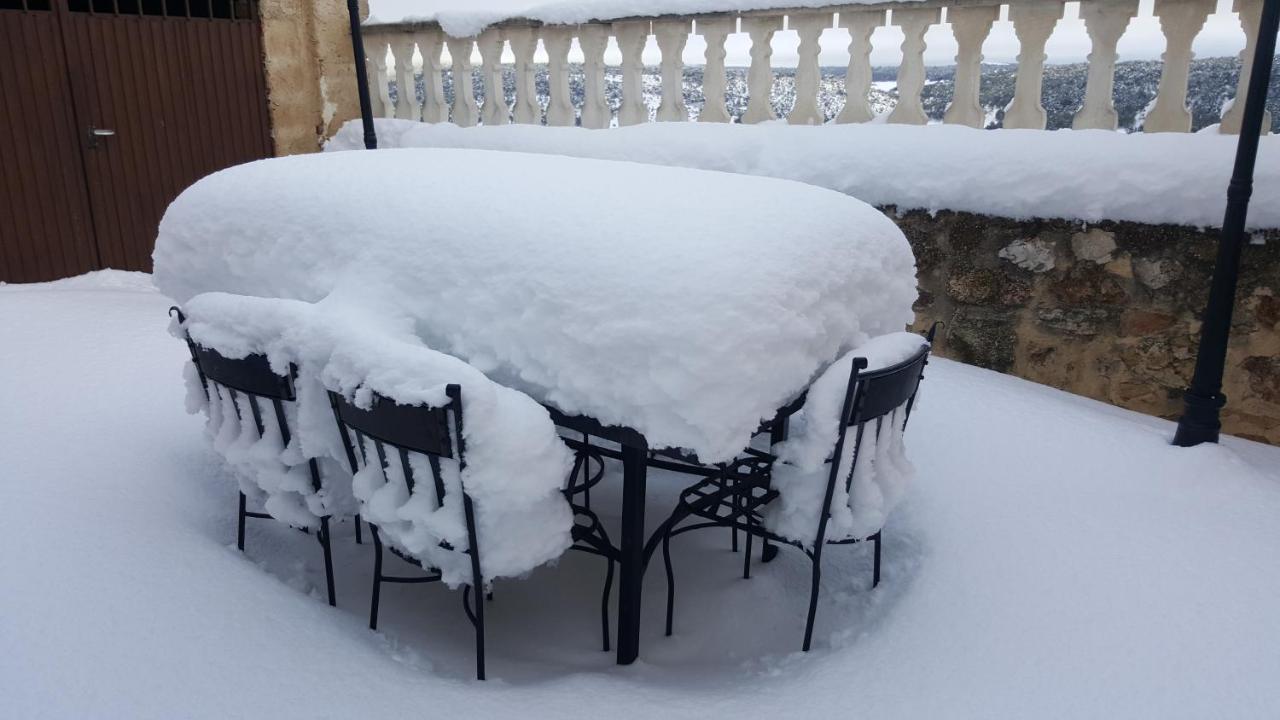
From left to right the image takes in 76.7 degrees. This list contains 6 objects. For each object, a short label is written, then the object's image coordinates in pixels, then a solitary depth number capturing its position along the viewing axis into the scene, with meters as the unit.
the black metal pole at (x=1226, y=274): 2.45
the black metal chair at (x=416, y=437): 1.58
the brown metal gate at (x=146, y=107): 4.65
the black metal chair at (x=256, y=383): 1.92
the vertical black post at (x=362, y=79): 4.36
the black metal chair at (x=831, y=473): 1.73
